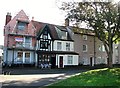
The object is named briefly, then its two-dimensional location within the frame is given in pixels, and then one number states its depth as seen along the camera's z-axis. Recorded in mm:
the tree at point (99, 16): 14634
